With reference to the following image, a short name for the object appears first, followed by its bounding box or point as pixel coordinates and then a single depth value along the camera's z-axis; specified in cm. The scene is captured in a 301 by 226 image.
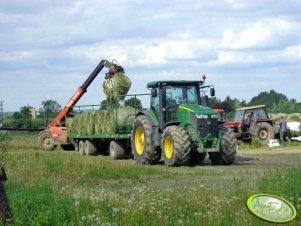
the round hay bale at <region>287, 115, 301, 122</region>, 3885
